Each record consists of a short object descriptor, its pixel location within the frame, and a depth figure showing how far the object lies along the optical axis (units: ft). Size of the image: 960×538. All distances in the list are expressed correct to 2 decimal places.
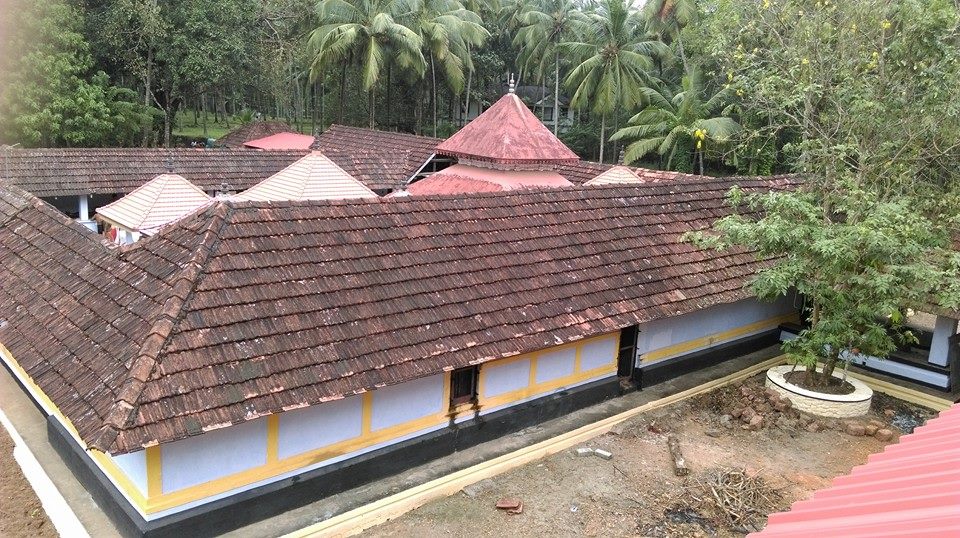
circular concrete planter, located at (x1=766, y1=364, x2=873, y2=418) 36.65
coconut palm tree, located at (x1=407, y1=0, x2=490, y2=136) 106.93
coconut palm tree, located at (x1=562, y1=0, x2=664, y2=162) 104.47
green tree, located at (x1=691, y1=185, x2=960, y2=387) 32.94
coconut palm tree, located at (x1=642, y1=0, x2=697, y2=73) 103.76
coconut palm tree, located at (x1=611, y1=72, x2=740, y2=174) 90.02
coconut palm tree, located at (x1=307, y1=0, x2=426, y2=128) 100.17
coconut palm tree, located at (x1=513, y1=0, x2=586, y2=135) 123.13
